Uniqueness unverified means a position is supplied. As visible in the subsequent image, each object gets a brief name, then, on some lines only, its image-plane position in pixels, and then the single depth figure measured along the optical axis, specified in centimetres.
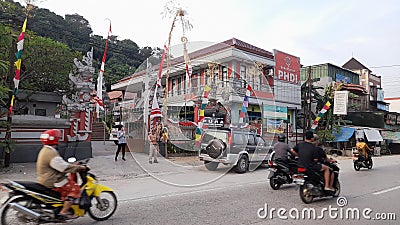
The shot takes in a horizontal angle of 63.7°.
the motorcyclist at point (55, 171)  465
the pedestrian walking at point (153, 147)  1272
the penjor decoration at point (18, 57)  980
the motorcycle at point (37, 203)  441
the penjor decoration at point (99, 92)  1528
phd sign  2203
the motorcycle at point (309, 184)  654
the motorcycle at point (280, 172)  805
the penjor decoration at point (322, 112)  1741
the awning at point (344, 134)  2308
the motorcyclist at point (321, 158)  668
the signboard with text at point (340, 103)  2102
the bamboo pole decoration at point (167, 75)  1204
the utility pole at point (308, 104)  2145
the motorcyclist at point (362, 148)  1277
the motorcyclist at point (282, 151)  816
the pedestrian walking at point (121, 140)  1316
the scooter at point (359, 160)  1272
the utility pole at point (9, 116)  1051
